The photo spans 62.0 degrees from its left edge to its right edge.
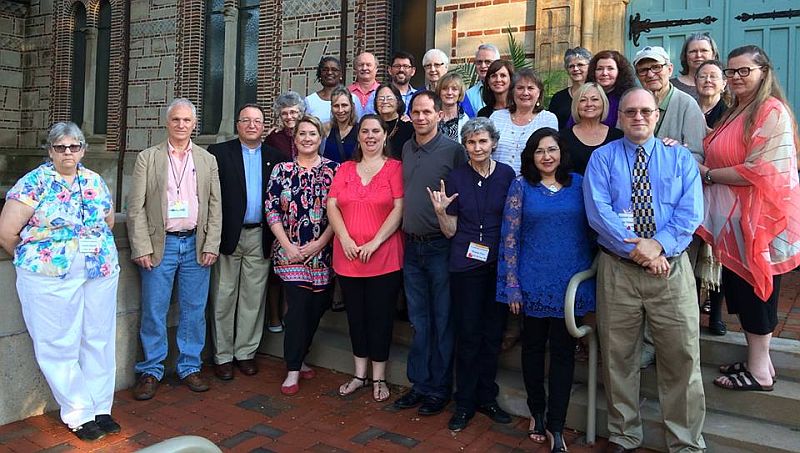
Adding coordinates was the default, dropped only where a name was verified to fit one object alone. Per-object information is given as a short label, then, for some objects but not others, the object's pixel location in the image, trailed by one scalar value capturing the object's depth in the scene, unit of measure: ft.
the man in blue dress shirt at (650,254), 11.57
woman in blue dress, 12.53
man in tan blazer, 15.47
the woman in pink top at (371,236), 14.90
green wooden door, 22.22
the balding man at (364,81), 19.26
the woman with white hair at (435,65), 18.40
